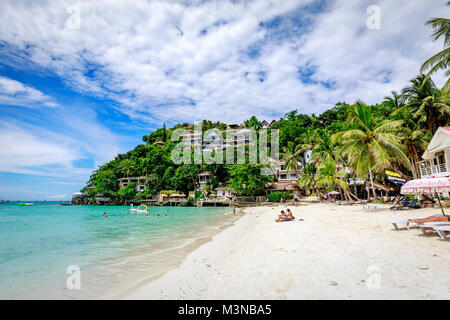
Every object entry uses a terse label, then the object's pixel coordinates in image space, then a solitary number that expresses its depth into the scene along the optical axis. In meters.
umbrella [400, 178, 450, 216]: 7.10
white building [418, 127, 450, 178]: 16.14
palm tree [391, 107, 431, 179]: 19.61
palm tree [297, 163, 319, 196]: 34.59
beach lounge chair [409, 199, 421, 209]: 14.31
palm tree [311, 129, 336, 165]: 26.93
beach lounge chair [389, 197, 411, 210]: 14.09
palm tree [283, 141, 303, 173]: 39.50
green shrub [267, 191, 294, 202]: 36.72
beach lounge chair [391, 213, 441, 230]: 7.70
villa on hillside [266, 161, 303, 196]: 38.83
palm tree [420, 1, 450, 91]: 10.76
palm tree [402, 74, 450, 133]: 19.00
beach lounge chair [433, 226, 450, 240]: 6.21
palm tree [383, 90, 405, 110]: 24.39
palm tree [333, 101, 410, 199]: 15.52
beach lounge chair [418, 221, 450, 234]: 6.54
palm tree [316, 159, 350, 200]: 24.70
